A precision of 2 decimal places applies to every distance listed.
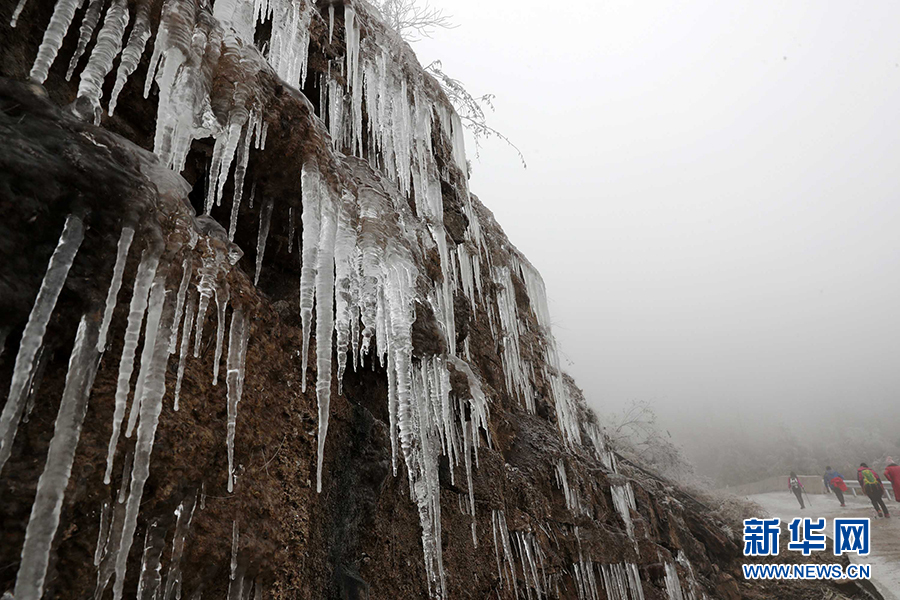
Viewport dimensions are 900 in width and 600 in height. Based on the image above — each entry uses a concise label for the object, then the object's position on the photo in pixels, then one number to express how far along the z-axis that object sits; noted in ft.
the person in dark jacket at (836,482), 48.91
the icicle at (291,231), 8.13
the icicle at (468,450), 11.33
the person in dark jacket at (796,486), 54.44
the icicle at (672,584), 20.94
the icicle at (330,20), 12.63
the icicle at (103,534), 3.99
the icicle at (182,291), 4.84
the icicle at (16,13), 4.67
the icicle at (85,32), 4.98
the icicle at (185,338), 4.99
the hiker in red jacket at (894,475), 42.50
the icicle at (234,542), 5.08
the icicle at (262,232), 7.60
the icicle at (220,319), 5.49
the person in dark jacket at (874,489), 39.99
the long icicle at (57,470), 3.35
